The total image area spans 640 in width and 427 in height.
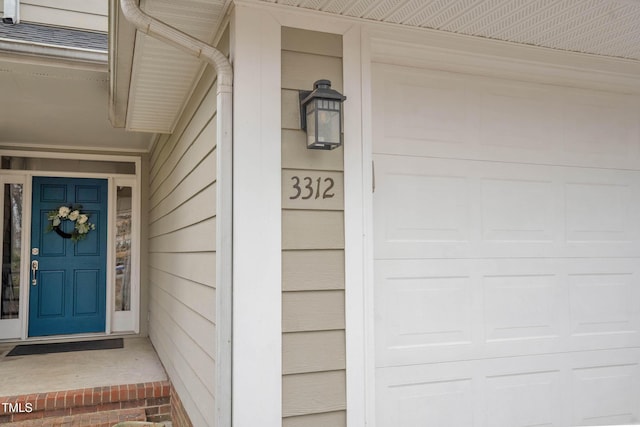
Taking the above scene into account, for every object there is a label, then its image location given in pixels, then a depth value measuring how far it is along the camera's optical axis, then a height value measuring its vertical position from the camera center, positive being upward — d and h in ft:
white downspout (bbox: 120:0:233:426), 5.88 +0.61
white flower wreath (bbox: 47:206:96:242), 17.39 +0.94
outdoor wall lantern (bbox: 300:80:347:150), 6.02 +1.60
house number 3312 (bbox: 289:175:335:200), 6.32 +0.75
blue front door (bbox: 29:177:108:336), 17.24 -0.62
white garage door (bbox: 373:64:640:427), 7.32 -0.14
